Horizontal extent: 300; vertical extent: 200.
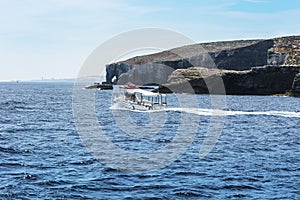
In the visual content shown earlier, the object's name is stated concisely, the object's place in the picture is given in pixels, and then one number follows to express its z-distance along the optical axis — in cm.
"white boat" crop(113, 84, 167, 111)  8831
